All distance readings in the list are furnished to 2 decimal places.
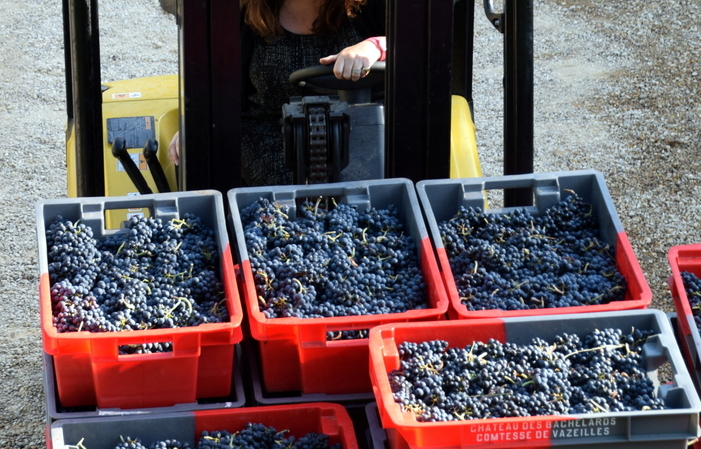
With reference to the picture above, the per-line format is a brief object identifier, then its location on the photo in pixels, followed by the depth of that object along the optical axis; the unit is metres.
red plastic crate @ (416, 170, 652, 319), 4.56
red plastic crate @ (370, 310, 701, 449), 3.56
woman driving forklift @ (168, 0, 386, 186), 6.25
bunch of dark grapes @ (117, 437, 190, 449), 4.00
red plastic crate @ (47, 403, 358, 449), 4.04
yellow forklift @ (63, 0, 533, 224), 4.84
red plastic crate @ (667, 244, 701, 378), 4.34
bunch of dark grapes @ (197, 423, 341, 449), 4.03
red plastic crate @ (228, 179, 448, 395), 4.07
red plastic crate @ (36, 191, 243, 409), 3.94
